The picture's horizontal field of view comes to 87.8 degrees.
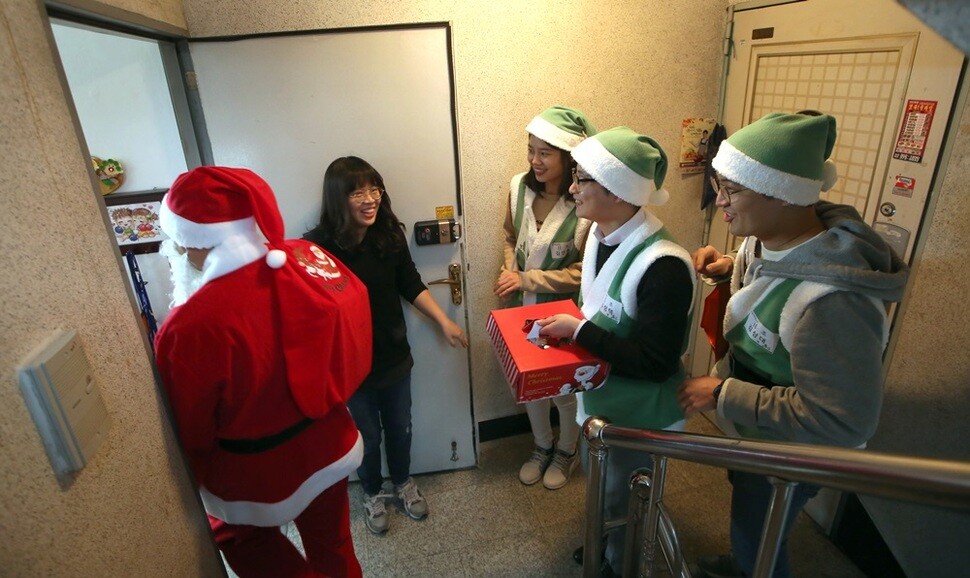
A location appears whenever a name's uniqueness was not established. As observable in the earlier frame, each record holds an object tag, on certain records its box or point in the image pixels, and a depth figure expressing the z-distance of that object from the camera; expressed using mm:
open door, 1861
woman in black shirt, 1875
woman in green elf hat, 1947
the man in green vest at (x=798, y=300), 1077
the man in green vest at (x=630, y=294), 1371
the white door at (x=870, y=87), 1516
